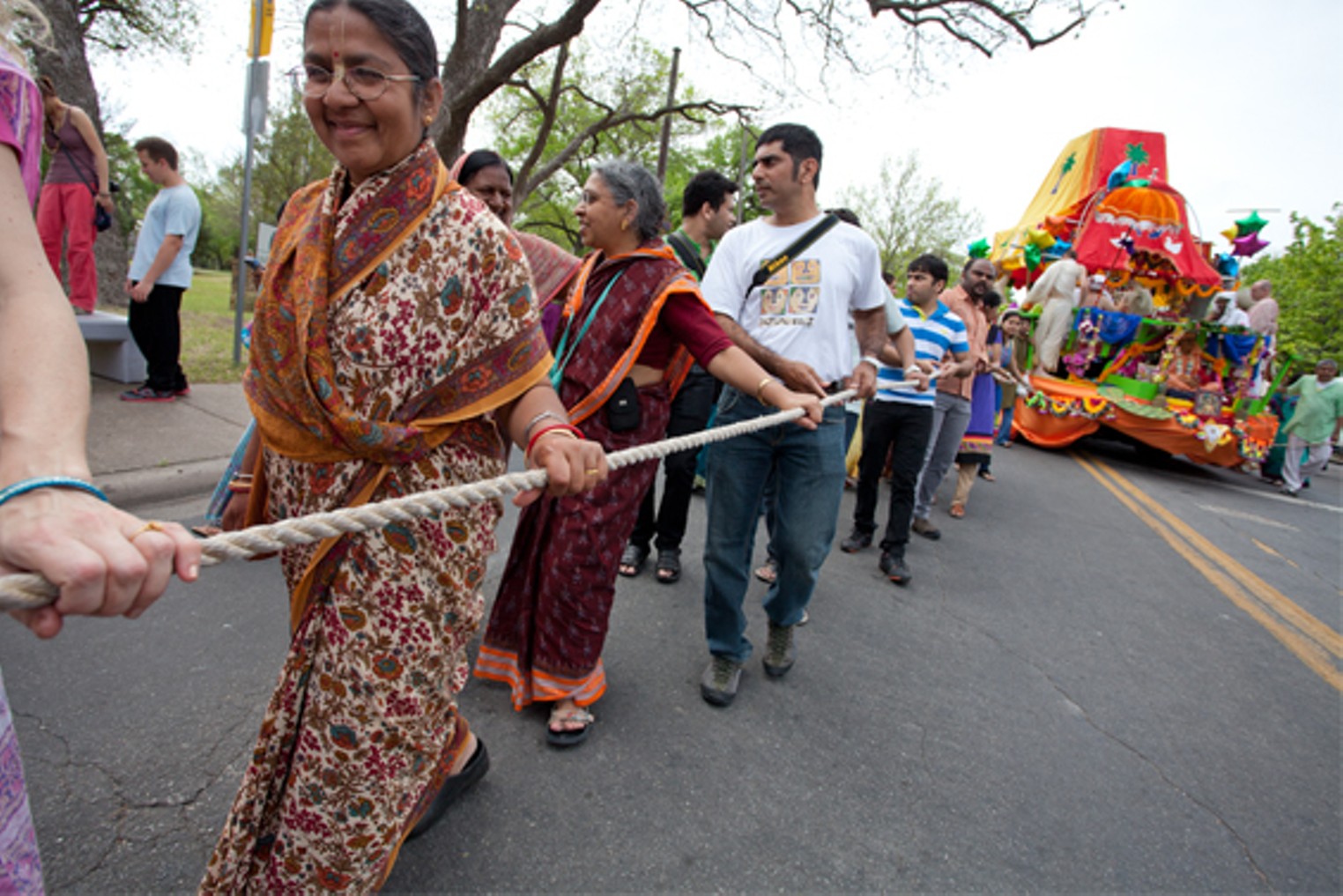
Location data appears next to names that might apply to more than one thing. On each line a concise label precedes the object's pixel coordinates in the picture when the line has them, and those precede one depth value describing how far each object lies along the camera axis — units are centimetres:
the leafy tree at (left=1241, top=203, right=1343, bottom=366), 1927
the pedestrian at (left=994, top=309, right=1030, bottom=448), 825
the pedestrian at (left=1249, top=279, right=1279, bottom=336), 1041
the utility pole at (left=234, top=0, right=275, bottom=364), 561
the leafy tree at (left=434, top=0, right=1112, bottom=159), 997
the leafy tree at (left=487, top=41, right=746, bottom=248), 1572
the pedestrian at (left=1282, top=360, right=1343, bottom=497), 956
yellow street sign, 557
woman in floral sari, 126
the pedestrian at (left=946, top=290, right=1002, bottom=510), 565
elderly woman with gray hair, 228
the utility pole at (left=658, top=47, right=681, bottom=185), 1752
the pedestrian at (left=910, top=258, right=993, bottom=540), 492
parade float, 908
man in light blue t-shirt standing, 482
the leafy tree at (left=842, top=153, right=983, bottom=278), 3359
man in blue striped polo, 414
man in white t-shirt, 254
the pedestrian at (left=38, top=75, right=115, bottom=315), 495
